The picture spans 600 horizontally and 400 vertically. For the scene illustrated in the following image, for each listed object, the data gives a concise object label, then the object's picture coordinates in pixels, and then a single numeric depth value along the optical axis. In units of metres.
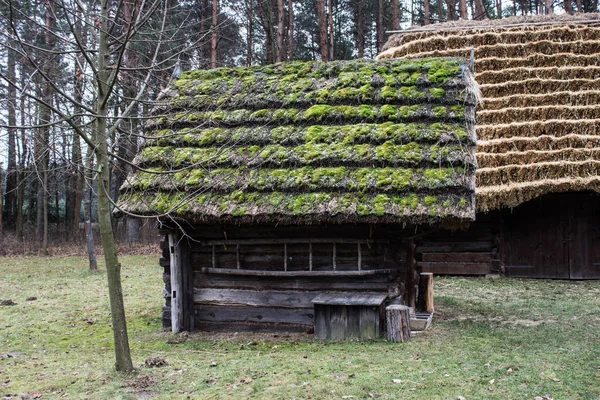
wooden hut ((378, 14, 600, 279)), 12.85
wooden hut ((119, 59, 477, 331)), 8.01
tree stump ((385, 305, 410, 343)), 7.82
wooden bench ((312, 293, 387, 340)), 7.94
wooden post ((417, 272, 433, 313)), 9.78
